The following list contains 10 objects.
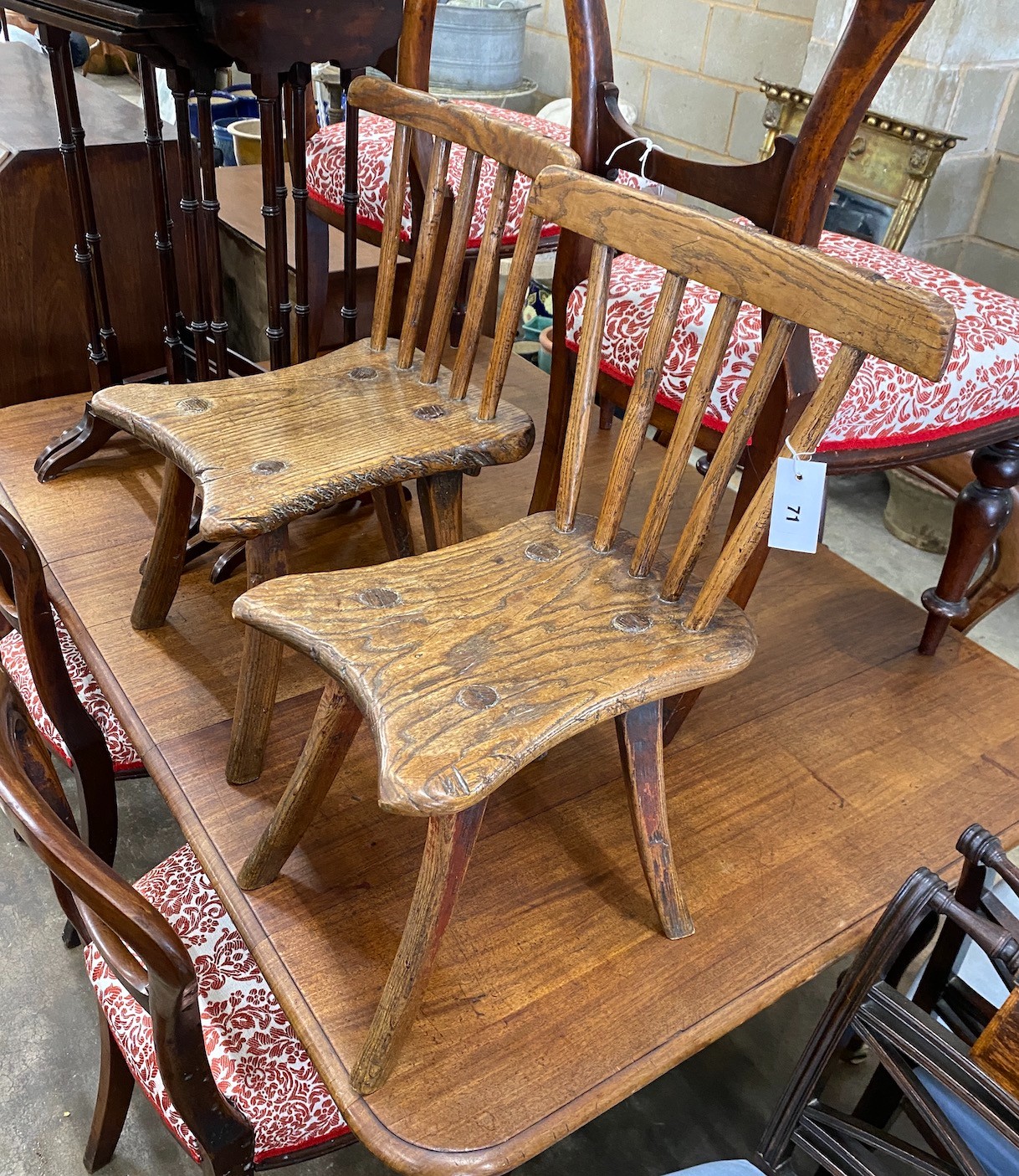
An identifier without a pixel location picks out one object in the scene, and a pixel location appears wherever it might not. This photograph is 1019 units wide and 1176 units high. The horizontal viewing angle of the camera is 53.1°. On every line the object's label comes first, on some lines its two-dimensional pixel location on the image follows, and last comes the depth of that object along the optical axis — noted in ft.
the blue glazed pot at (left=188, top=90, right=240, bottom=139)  11.26
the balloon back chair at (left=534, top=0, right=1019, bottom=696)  3.42
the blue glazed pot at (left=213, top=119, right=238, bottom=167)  10.98
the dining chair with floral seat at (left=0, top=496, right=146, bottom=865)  3.79
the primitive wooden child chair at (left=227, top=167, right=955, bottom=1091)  2.92
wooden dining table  3.22
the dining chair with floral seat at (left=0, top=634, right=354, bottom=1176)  2.67
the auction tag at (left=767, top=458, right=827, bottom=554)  3.14
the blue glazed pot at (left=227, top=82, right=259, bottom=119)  11.44
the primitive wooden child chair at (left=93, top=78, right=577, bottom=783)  3.96
